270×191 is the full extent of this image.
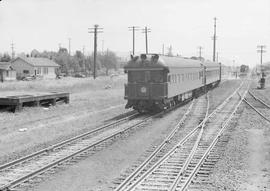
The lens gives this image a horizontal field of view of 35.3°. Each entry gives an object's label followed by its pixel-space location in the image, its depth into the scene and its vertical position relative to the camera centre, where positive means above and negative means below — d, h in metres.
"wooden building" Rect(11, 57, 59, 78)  84.38 +0.54
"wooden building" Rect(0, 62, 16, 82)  66.94 -0.54
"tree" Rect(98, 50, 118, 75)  143.75 +3.10
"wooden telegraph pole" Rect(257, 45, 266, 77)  130.62 +6.36
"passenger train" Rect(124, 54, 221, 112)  21.62 -0.67
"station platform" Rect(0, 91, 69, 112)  22.39 -1.77
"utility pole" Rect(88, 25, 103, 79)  59.66 +5.37
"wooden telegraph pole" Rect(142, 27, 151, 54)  69.26 +4.92
